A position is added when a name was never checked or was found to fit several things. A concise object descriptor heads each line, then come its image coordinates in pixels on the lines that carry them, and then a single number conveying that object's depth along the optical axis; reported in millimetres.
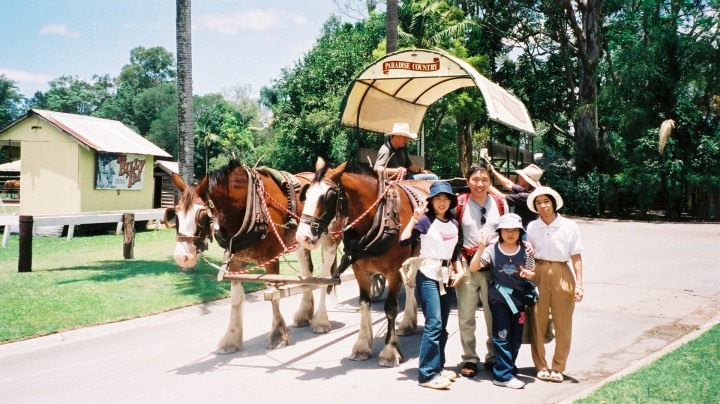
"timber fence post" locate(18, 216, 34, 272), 10664
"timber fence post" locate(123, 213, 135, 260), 12773
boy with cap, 5008
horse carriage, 5370
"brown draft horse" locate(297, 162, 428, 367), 5219
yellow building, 20359
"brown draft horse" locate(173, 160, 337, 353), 5590
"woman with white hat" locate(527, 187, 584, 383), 5051
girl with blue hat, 4988
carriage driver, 7973
